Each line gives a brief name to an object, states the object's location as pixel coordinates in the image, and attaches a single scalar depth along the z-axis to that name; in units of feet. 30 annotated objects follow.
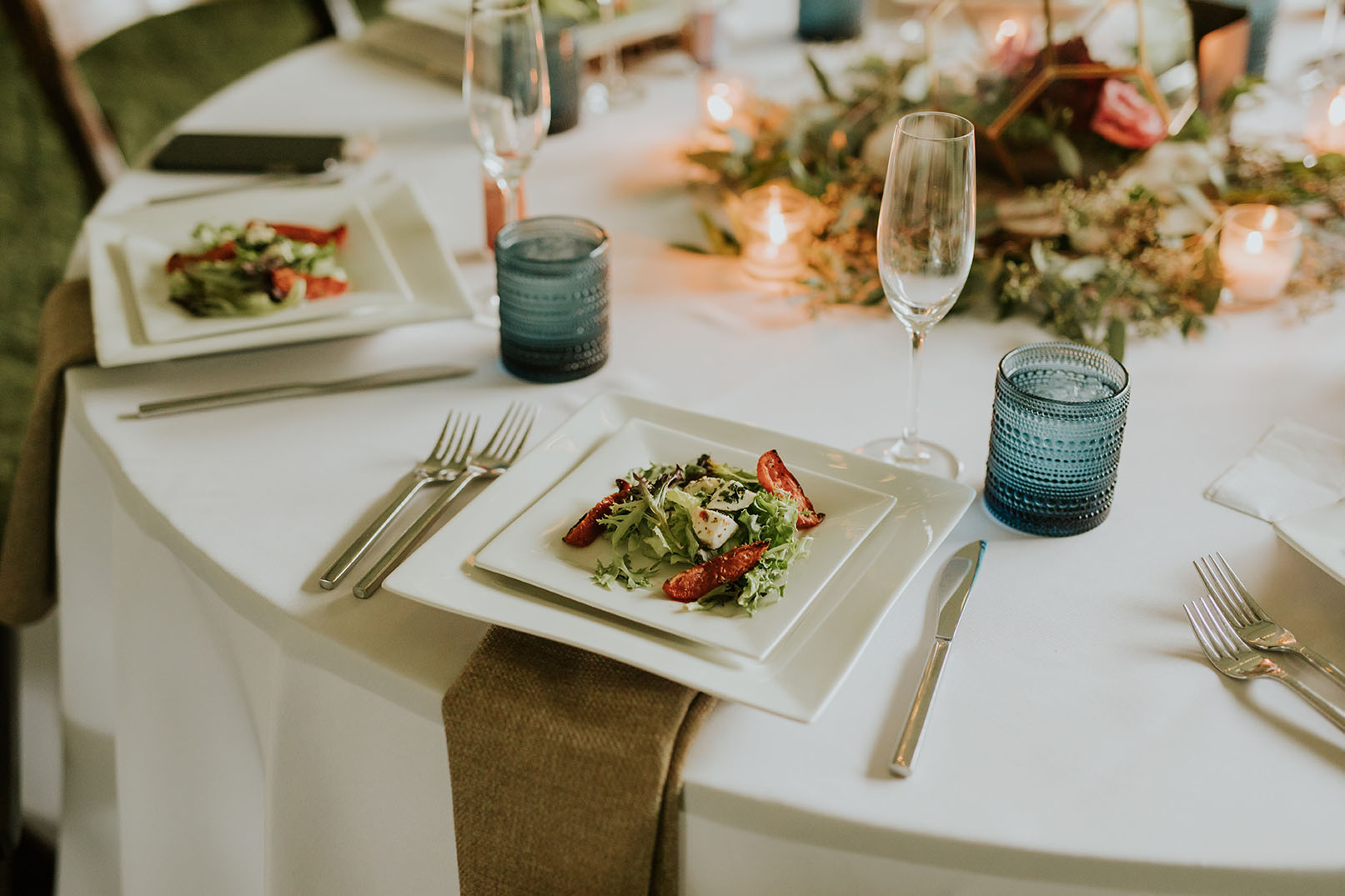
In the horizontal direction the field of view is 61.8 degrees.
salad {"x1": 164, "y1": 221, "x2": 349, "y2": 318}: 3.91
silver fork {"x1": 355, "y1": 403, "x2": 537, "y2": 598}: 2.90
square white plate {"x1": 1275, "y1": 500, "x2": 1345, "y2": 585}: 2.76
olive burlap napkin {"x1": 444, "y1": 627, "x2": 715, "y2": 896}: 2.36
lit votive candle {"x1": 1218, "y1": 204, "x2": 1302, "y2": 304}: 4.28
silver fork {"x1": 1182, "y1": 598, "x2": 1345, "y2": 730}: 2.54
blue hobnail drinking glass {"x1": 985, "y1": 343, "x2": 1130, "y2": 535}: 2.94
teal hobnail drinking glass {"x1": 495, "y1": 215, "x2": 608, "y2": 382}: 3.68
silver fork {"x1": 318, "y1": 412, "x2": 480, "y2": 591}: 2.93
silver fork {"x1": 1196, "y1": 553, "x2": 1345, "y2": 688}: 2.62
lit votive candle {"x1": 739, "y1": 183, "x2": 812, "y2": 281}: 4.56
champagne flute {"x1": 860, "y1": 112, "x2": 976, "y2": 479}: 2.83
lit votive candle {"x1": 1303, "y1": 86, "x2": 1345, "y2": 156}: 5.33
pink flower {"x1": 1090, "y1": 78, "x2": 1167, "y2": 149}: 4.48
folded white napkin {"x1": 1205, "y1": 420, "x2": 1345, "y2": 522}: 3.23
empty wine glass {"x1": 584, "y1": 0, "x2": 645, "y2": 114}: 6.43
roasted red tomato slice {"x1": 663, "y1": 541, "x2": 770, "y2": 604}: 2.59
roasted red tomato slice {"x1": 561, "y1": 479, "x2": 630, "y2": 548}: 2.80
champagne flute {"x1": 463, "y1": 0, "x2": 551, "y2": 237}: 4.05
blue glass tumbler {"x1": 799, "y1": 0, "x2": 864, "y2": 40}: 7.07
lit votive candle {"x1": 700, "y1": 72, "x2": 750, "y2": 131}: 5.80
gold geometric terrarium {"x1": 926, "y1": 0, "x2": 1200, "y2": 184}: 4.51
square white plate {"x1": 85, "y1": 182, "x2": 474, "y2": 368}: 3.78
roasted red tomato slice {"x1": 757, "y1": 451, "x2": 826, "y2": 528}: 2.90
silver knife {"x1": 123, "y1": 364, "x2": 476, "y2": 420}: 3.62
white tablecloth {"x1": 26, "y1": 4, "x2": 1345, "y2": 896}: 2.30
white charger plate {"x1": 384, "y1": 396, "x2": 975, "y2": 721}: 2.40
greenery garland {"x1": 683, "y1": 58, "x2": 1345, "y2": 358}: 4.25
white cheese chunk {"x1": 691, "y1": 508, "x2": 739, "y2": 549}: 2.69
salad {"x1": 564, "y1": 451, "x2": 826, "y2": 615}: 2.60
